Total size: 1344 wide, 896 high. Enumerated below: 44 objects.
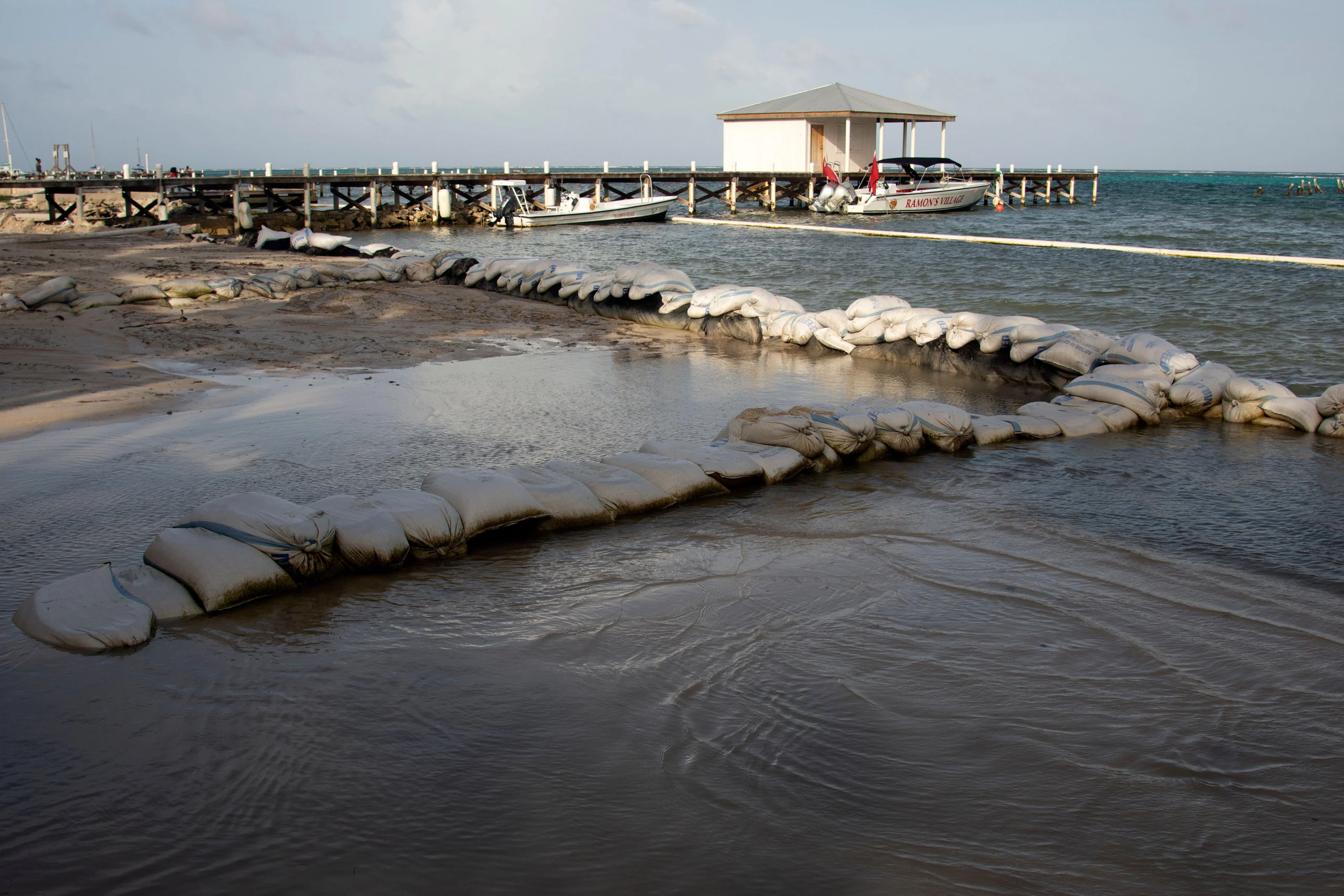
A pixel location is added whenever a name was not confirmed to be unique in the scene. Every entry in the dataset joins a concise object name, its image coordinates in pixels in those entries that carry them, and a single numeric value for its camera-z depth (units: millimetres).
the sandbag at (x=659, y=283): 11062
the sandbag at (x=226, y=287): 11781
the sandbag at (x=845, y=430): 5488
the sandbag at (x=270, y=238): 18797
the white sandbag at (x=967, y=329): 8461
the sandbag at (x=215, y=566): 3471
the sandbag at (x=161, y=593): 3398
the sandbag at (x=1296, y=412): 6383
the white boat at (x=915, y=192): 33844
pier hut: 35688
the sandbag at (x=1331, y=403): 6305
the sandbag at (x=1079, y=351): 7570
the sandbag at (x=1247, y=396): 6647
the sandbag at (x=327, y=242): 17859
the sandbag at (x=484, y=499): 4125
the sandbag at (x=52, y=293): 10320
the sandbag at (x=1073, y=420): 6336
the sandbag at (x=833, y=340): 9508
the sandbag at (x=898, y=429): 5711
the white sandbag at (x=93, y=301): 10438
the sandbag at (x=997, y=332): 8219
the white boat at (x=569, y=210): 31516
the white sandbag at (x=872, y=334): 9273
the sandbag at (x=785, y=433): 5336
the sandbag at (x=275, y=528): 3611
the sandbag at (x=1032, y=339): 7887
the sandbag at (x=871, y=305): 9391
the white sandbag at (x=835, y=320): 9562
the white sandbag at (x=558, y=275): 12578
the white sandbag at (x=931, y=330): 8773
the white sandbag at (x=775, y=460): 5164
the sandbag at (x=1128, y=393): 6621
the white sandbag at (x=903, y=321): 9016
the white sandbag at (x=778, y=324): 10031
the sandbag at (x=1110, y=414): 6477
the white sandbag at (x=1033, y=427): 6203
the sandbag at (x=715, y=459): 4965
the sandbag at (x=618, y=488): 4562
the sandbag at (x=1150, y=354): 7172
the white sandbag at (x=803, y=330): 9789
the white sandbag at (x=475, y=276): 13898
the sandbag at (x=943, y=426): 5832
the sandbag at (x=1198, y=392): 6816
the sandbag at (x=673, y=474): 4770
